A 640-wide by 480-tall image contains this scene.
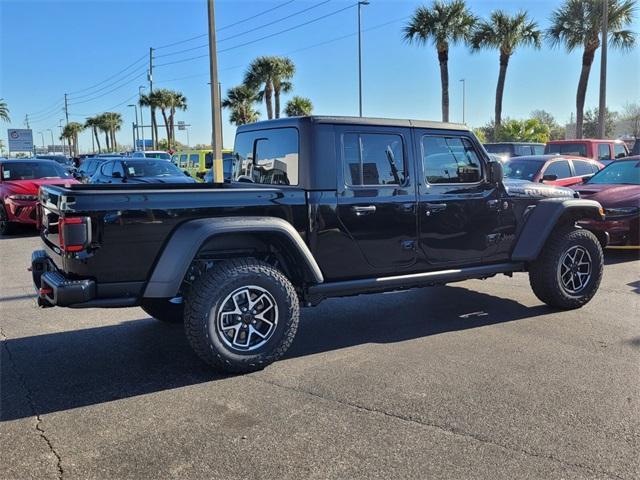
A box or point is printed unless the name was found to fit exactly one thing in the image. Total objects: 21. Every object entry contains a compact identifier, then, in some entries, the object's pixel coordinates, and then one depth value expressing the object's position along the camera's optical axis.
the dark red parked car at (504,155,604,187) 10.90
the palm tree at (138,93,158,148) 57.89
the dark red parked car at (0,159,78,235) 12.14
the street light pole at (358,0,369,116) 31.77
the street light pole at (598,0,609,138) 19.95
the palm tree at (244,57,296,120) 38.78
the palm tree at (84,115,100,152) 92.81
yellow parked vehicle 21.33
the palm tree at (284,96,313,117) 42.81
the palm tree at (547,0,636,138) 24.58
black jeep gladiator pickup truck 3.96
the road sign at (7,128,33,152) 59.53
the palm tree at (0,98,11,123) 56.38
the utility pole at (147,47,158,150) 57.81
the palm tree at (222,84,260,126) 46.34
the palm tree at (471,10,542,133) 28.88
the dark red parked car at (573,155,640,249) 8.58
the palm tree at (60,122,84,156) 102.31
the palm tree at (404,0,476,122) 28.64
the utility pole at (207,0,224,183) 16.34
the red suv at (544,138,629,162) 15.34
